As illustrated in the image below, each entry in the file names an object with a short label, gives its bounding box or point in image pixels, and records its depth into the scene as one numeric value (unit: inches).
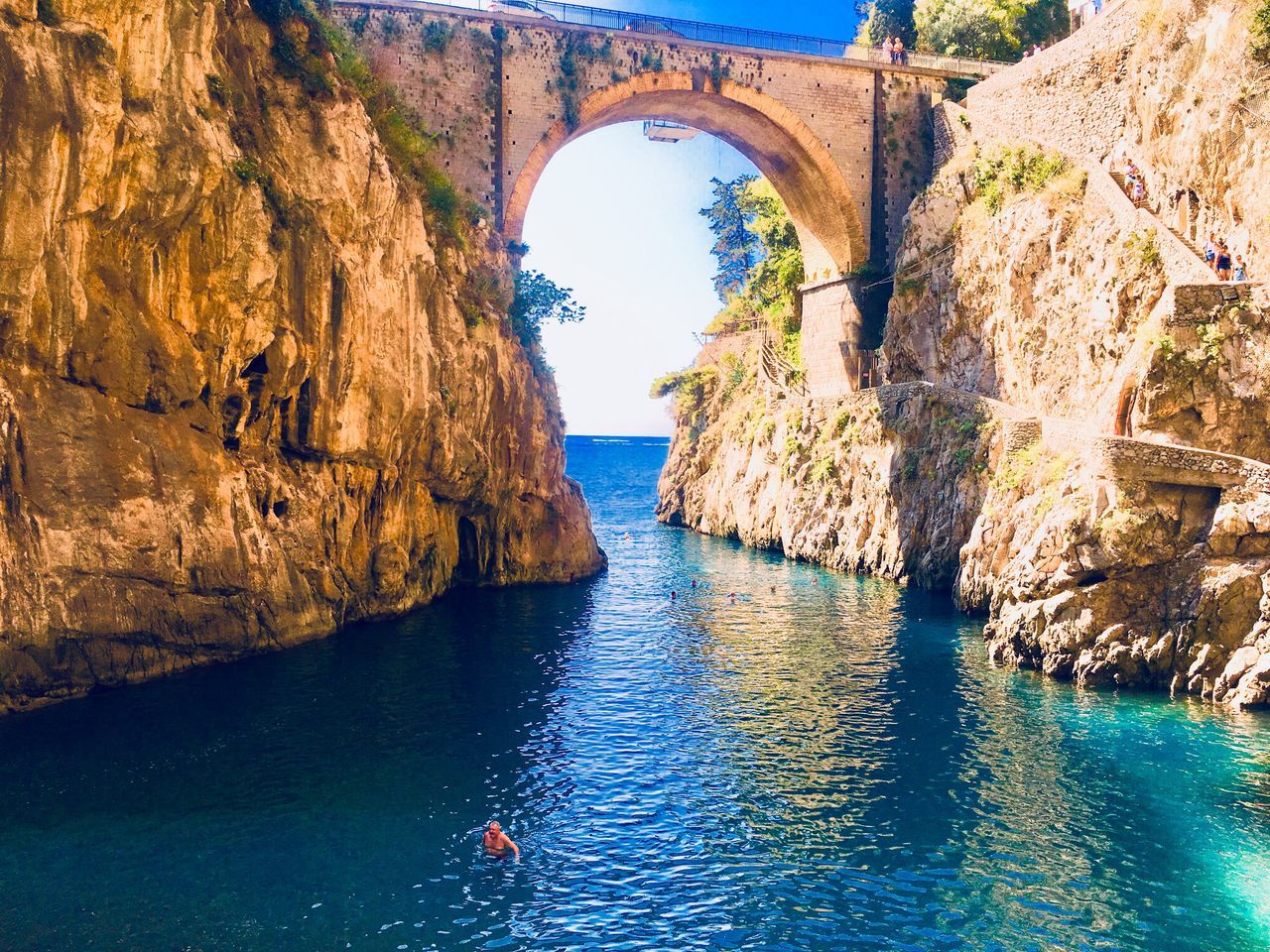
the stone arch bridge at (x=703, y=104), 1582.2
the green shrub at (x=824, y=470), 1849.2
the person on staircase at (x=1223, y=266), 1120.8
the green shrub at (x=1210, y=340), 1059.3
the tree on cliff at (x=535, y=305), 1647.4
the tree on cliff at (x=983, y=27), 2097.7
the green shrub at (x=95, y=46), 839.1
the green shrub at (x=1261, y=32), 1138.7
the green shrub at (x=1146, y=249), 1221.7
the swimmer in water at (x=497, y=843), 612.4
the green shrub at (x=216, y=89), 1002.7
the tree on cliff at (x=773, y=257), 2221.9
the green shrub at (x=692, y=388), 2682.1
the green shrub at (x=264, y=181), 1006.4
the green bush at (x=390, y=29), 1556.3
